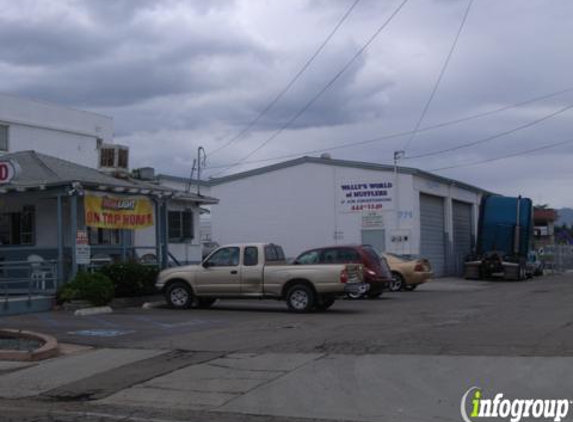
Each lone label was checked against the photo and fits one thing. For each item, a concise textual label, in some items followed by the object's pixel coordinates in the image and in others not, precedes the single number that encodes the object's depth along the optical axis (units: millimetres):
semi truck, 38844
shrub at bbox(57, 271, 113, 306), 20344
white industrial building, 38750
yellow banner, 22422
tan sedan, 29172
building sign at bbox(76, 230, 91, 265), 21578
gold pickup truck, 18953
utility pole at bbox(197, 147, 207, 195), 43031
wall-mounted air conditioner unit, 32594
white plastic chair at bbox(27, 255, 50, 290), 20922
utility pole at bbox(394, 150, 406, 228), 38544
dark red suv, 21969
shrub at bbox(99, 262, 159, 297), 22188
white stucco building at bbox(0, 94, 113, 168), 34812
